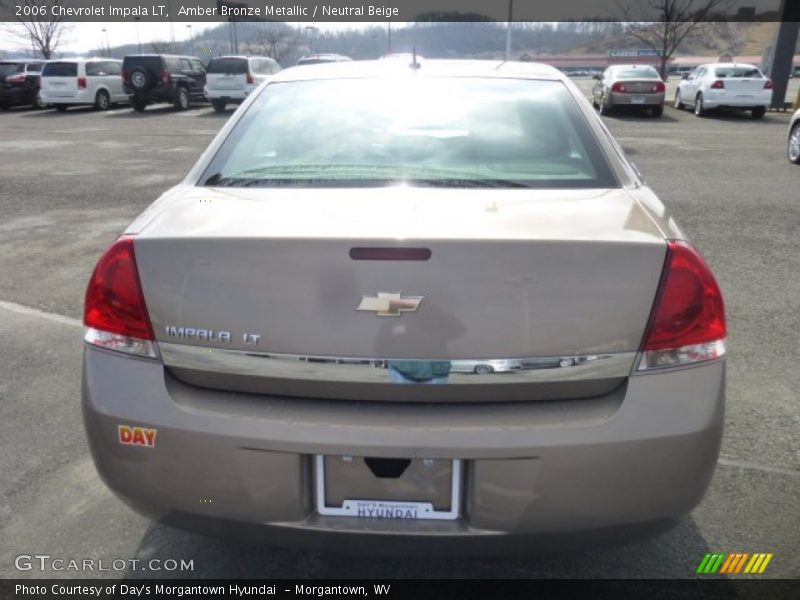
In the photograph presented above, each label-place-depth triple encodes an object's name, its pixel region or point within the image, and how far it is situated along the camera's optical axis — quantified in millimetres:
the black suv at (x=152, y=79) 23953
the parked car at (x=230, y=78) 22969
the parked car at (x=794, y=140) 11320
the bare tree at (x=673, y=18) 34397
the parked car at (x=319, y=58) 26953
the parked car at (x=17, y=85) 25047
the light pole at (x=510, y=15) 32525
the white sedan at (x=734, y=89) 20016
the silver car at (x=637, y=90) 20609
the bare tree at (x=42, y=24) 42688
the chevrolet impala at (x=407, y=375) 1770
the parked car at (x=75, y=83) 23844
